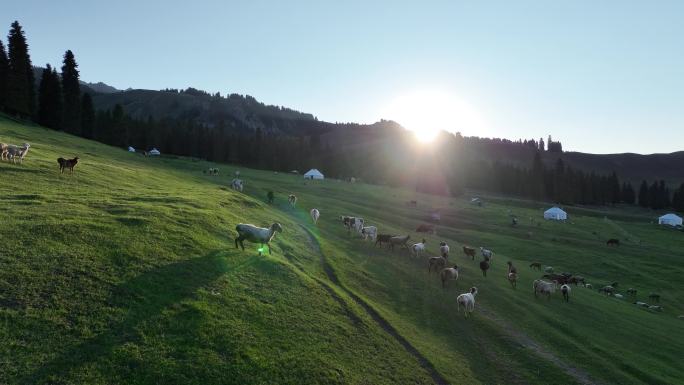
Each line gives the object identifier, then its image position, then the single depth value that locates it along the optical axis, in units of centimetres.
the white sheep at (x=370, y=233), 4078
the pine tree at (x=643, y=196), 18012
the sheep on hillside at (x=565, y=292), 3556
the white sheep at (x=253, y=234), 2553
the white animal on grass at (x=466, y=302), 2678
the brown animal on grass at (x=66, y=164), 3731
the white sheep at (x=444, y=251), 4000
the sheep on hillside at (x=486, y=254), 4454
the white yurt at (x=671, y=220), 12056
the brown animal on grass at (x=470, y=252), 4413
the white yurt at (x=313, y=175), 12376
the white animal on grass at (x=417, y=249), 3772
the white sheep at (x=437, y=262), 3447
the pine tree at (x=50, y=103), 9294
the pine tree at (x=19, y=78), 8412
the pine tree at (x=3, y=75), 8325
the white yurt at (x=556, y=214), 10512
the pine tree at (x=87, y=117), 10812
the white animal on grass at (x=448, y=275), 3170
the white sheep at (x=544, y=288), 3500
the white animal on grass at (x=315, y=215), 4572
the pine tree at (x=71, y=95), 10156
